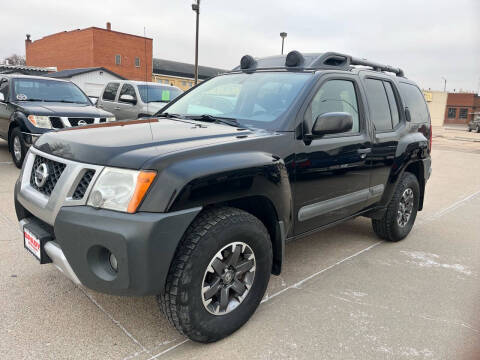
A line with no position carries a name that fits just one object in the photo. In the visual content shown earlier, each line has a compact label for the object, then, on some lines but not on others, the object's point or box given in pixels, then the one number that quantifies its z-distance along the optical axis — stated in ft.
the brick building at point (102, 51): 143.02
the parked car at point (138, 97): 30.83
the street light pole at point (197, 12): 54.80
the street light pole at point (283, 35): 79.68
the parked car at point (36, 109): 21.17
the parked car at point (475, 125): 116.67
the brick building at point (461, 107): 190.19
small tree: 212.64
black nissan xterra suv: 6.64
